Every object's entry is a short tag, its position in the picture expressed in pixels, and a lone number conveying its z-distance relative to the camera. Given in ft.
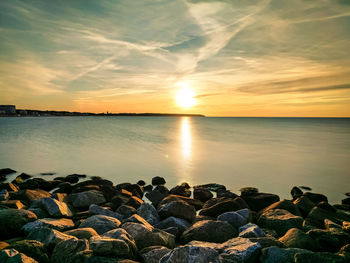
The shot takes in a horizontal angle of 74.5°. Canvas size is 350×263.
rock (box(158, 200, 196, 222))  22.44
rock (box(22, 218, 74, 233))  16.52
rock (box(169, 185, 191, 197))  35.27
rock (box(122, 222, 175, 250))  15.43
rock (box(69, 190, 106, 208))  25.86
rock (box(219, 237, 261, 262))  12.23
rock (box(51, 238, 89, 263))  11.94
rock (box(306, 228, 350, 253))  15.90
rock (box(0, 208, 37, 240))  16.16
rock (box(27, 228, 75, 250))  13.75
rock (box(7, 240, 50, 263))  12.14
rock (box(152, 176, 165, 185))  44.31
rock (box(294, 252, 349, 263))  11.68
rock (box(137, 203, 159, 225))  21.24
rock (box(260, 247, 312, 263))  12.21
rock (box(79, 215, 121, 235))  16.94
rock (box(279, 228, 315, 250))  14.98
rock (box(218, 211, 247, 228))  19.76
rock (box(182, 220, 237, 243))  17.01
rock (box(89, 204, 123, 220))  21.16
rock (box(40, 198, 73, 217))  20.63
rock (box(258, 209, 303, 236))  19.29
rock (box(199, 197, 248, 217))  23.61
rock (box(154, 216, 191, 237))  19.52
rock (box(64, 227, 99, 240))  15.01
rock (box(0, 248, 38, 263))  10.66
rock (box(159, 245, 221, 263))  11.15
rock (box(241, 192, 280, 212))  27.99
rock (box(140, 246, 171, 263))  13.12
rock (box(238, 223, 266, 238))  15.65
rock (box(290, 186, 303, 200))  36.38
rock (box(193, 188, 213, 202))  32.96
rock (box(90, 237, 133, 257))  11.93
